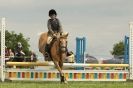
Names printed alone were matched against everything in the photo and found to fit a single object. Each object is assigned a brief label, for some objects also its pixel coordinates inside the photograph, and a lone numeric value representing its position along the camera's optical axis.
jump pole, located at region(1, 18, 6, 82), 17.76
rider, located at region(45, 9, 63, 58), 15.70
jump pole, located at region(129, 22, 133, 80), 18.23
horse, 15.30
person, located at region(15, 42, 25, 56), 23.27
